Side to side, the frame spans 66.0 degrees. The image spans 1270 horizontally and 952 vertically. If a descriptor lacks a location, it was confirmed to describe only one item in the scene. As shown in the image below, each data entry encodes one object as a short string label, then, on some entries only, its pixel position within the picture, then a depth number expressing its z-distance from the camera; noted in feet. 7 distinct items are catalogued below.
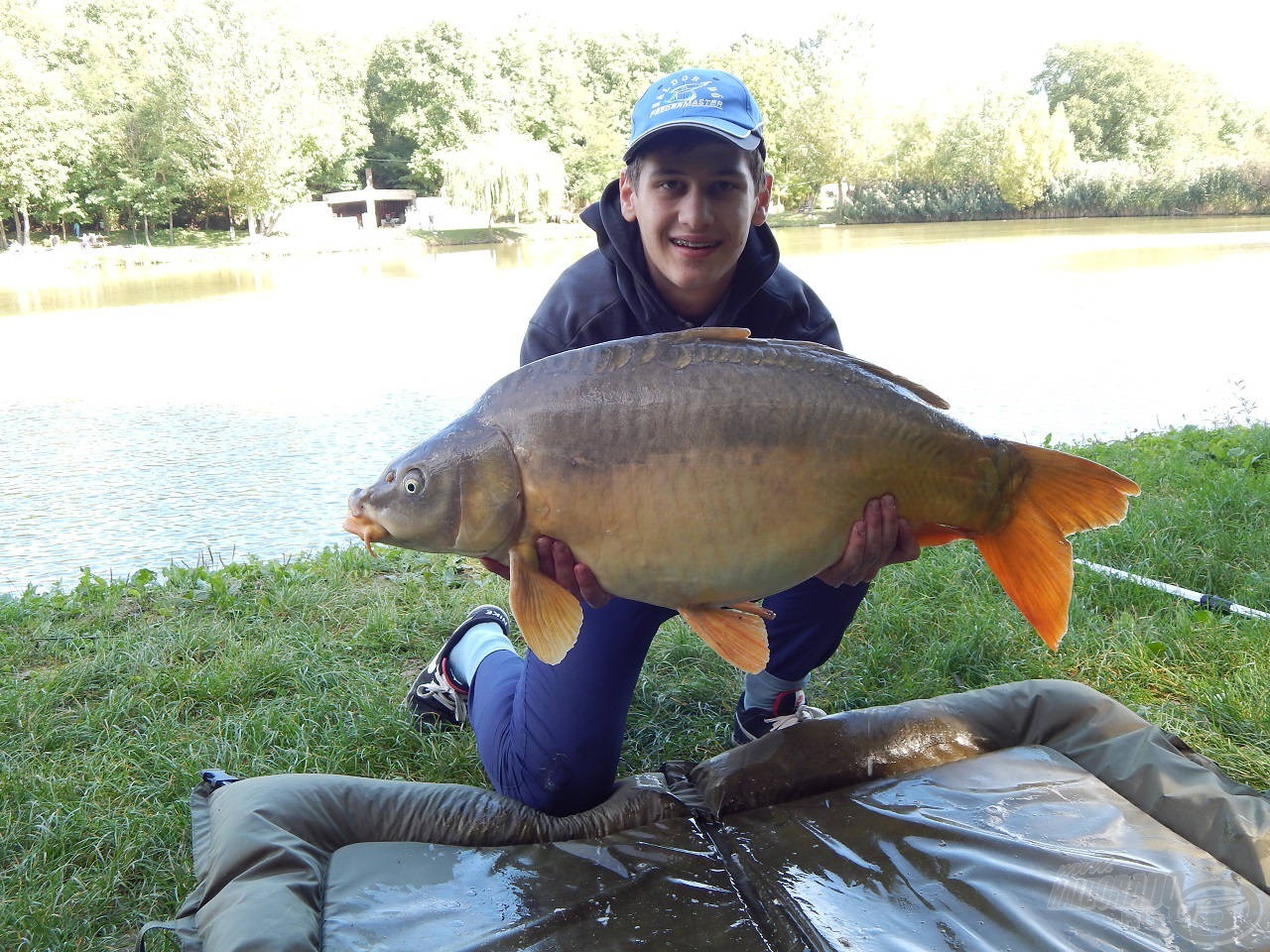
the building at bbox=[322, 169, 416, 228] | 127.75
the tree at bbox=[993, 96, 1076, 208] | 97.09
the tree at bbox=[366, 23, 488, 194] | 137.39
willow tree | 91.91
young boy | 5.34
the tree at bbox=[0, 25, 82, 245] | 87.35
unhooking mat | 4.53
